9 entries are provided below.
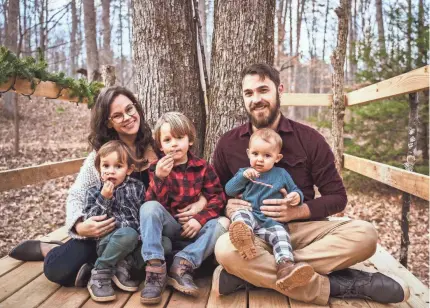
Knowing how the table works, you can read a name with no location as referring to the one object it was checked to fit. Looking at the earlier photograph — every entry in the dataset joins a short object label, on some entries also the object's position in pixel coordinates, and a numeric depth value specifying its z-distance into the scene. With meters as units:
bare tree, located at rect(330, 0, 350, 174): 5.11
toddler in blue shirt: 2.34
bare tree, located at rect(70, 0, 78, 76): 15.36
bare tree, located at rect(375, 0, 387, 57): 14.88
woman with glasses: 2.55
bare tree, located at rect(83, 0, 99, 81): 10.82
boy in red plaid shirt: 2.41
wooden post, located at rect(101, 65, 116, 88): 4.91
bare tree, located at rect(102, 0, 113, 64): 14.93
